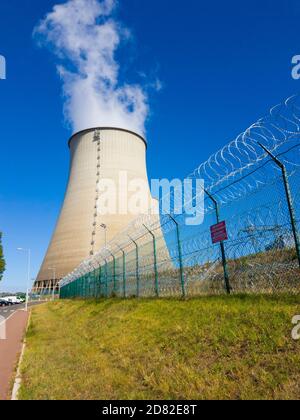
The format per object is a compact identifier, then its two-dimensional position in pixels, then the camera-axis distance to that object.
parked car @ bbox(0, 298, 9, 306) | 39.78
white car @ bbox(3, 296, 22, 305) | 42.97
